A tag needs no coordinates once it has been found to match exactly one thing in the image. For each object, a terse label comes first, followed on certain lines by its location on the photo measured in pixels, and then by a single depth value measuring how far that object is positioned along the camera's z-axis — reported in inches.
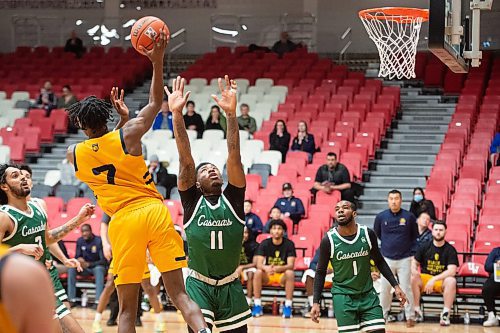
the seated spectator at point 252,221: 523.8
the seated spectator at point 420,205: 518.0
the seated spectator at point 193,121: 669.3
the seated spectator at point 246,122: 663.8
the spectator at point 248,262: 501.0
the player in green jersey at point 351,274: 289.6
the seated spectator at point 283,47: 832.9
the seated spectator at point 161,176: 590.9
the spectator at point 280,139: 626.8
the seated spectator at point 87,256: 522.6
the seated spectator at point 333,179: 557.6
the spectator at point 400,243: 465.7
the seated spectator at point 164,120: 692.1
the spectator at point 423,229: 496.1
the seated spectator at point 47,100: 731.4
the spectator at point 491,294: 462.3
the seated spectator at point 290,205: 542.3
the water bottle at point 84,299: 530.6
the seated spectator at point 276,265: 492.1
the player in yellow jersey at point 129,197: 243.1
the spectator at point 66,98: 724.7
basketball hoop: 446.1
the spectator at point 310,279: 490.9
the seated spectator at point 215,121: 671.1
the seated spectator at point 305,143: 623.2
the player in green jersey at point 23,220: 269.4
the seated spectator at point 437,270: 468.1
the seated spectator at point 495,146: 617.0
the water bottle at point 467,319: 476.7
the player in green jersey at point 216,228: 241.8
